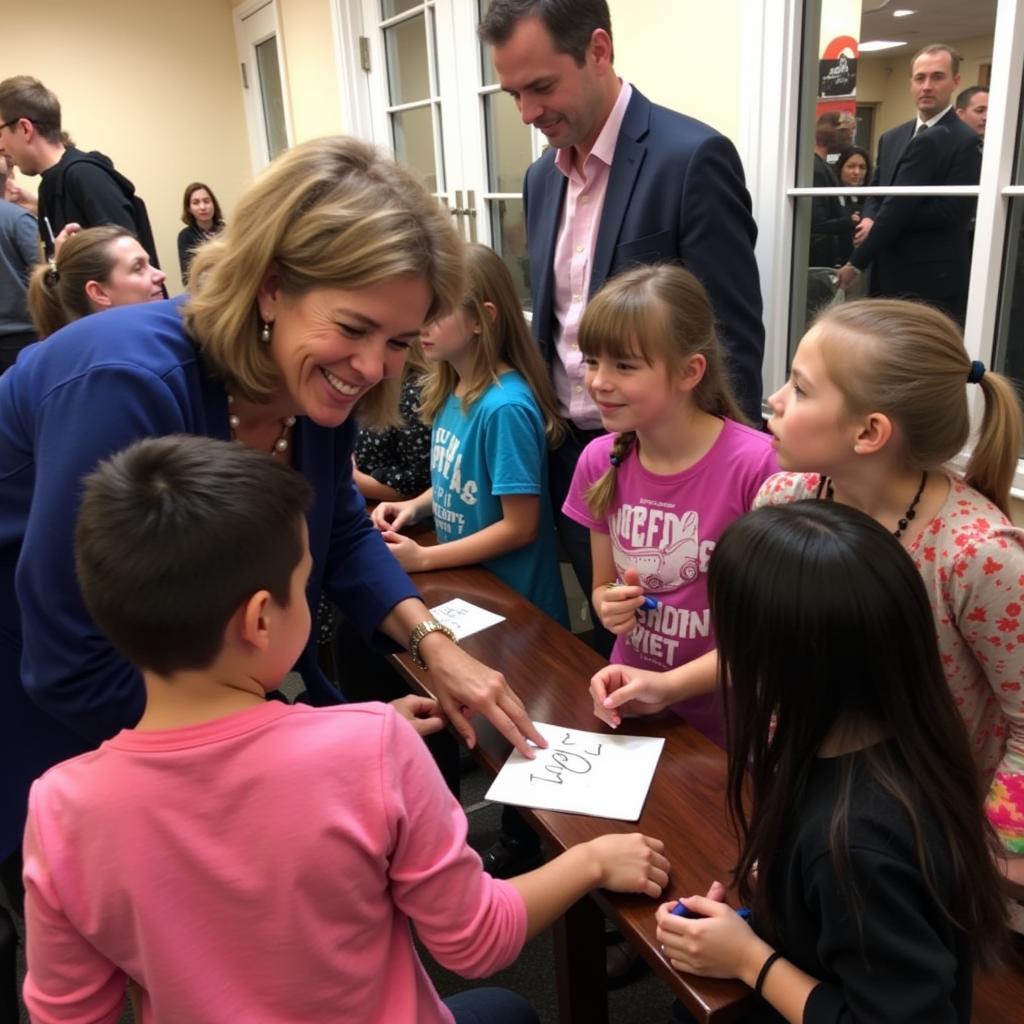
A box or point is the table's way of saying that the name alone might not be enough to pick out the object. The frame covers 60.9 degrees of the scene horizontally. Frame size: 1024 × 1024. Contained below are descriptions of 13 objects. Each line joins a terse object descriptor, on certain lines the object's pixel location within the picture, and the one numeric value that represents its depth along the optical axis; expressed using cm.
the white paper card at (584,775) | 111
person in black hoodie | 346
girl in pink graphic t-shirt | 146
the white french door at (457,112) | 341
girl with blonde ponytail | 104
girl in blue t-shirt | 193
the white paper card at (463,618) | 167
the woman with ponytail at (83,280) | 254
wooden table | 93
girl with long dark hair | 74
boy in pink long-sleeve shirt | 69
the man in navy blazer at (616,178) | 182
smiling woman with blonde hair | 93
